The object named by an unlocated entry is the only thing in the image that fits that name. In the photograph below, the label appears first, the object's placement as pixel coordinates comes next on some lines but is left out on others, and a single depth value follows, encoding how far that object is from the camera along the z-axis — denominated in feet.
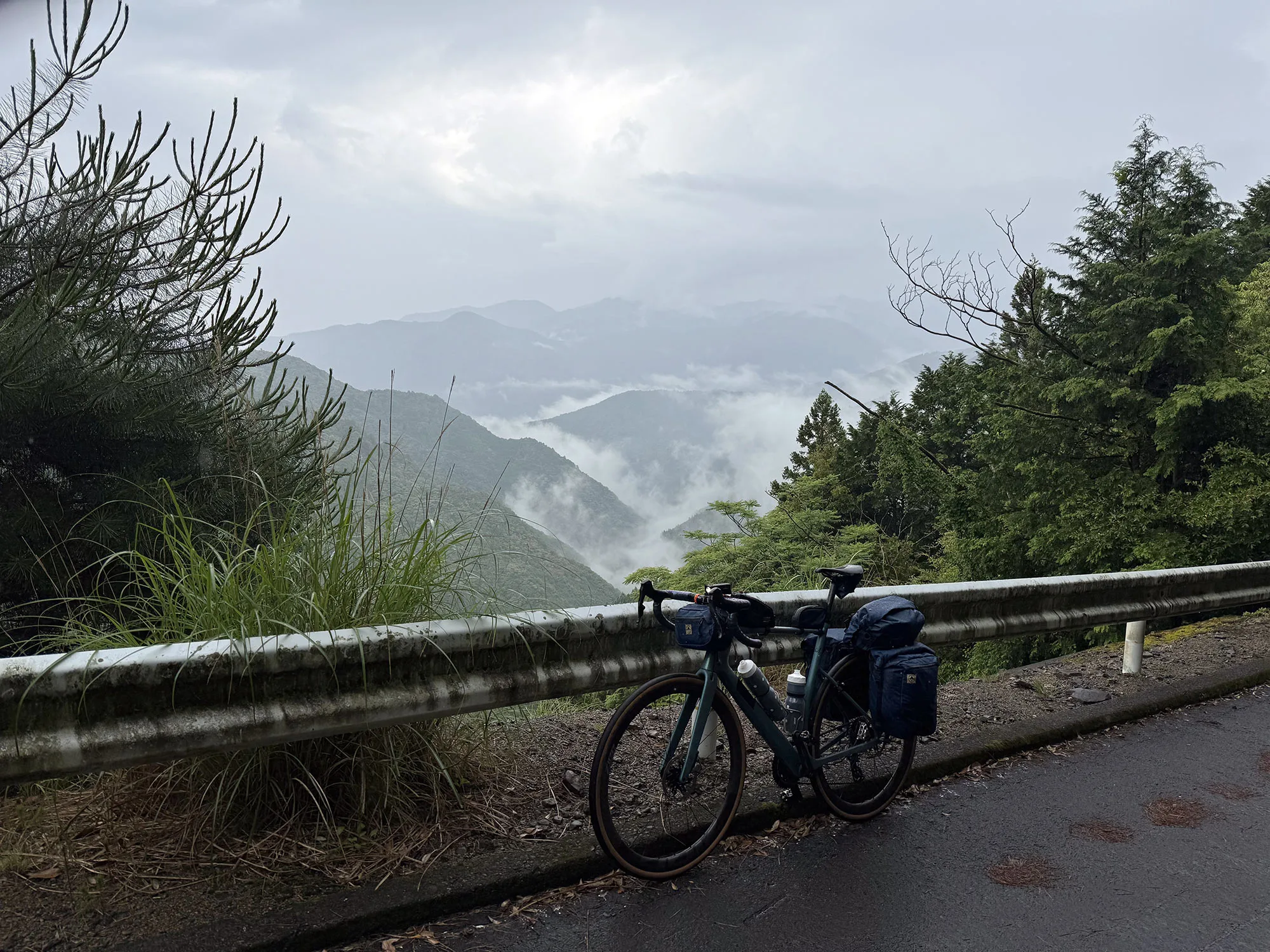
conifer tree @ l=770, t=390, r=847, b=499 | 175.04
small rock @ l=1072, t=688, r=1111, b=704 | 18.81
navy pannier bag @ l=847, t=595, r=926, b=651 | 12.60
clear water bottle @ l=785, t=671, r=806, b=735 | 12.57
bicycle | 11.05
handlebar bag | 11.21
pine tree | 21.83
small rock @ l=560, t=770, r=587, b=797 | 12.81
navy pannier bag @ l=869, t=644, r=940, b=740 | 12.45
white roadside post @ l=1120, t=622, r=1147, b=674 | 21.04
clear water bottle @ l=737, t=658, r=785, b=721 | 11.96
